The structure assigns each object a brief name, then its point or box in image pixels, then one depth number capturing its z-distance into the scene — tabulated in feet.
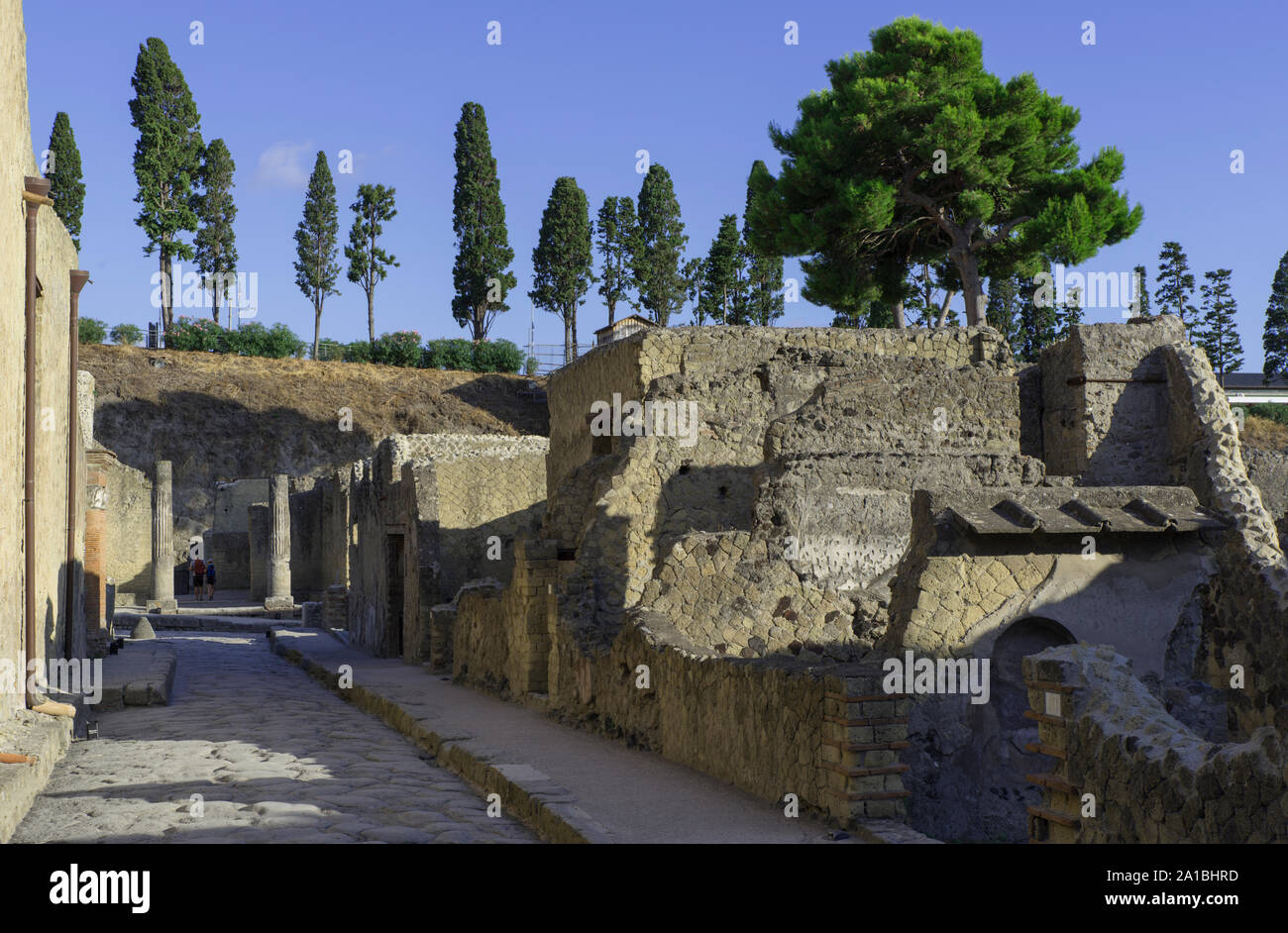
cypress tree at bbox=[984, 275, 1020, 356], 148.05
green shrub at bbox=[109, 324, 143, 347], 181.18
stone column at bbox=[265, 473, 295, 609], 97.45
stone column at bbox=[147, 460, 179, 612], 98.78
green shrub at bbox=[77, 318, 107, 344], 164.14
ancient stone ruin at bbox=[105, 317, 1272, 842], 17.65
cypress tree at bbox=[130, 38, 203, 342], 154.81
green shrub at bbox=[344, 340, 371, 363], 172.86
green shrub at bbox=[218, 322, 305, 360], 163.84
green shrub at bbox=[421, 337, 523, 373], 168.76
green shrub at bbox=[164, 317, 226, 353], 161.68
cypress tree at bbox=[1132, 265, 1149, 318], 161.48
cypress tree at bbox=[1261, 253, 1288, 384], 158.81
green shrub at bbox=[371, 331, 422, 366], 168.86
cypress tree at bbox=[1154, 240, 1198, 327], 155.22
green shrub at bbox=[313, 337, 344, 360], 177.78
